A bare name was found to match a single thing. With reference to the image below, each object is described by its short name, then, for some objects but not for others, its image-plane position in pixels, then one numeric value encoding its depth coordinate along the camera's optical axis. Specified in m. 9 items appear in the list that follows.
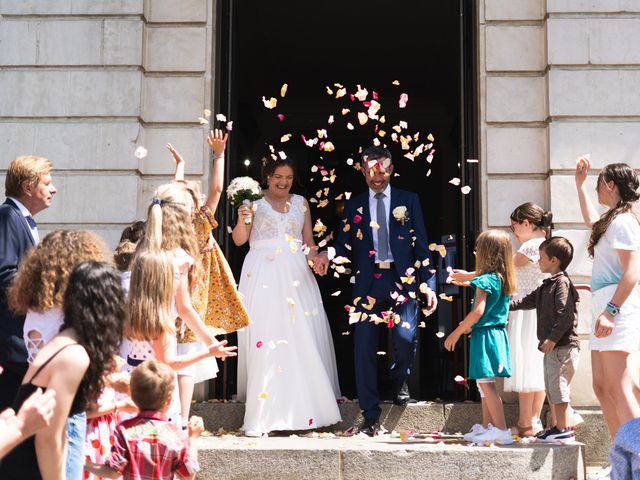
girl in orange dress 7.05
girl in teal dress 7.00
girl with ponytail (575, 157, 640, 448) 5.97
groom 7.70
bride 7.67
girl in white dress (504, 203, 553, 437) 7.45
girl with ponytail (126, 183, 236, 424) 5.35
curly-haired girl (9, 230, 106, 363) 4.47
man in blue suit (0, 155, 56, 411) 4.82
